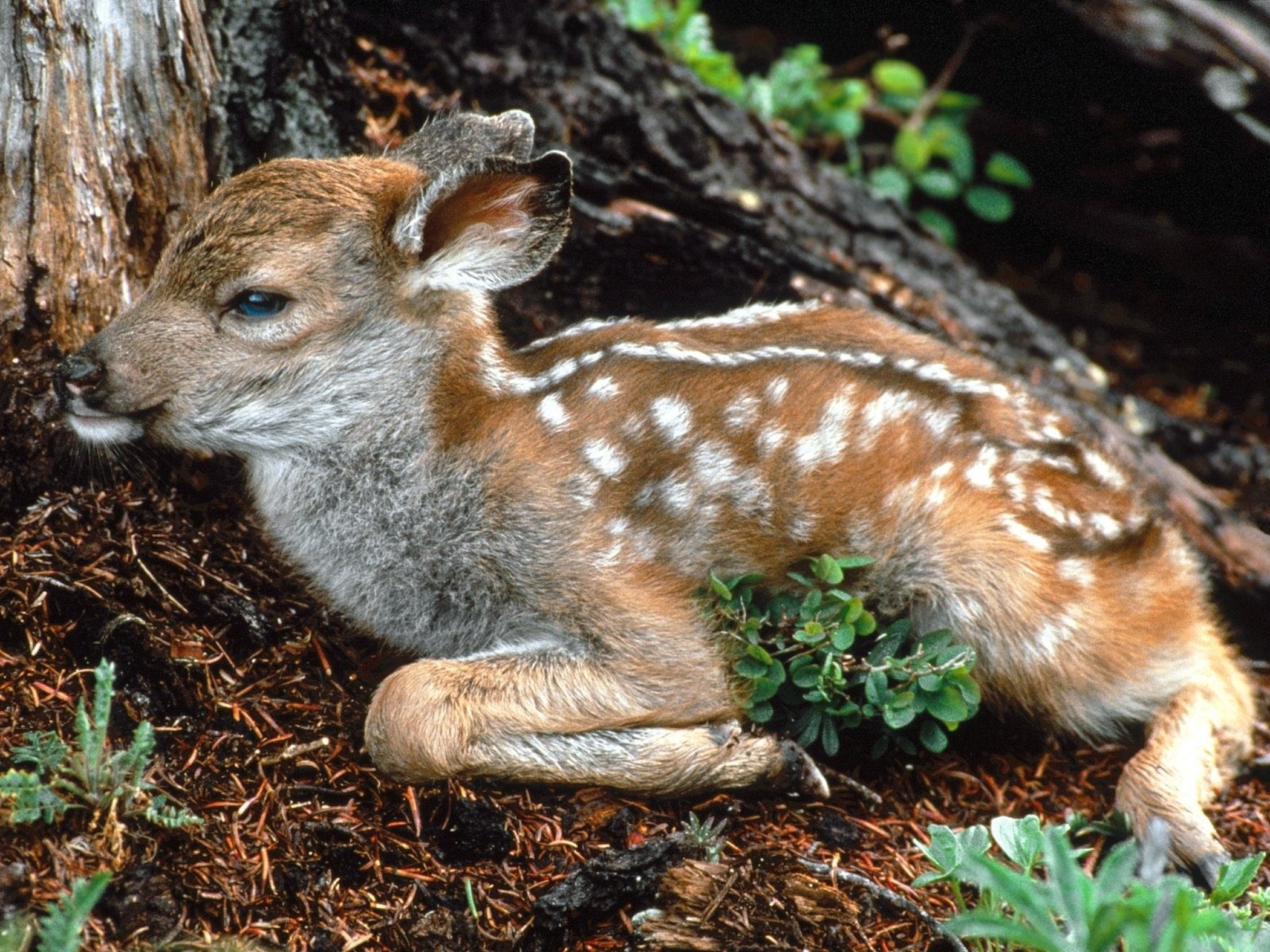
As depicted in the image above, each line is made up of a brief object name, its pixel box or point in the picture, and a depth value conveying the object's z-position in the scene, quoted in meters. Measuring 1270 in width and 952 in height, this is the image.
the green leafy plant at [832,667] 7.44
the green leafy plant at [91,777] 5.70
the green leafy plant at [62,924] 4.77
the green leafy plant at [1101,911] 4.65
